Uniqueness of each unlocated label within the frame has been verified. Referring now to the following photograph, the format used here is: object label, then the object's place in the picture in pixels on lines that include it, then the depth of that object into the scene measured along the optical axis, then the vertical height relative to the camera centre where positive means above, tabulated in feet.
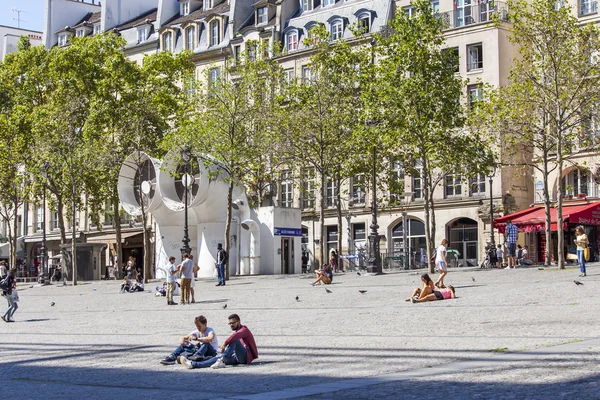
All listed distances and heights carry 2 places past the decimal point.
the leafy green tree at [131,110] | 182.91 +30.16
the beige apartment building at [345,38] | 183.01 +41.55
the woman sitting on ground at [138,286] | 134.31 -1.39
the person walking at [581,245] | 101.19 +2.61
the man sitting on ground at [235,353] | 50.96 -3.94
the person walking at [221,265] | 129.49 +1.24
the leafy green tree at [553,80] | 119.85 +23.21
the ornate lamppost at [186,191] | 142.82 +11.93
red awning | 153.81 +8.28
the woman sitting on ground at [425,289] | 82.94 -1.33
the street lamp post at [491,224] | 166.20 +7.91
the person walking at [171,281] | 103.35 -0.60
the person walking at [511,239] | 140.36 +4.57
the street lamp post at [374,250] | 135.95 +3.12
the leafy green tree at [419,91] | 135.33 +24.33
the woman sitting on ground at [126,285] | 134.92 -1.25
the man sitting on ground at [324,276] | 118.62 -0.27
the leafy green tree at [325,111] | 154.92 +24.88
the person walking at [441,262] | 95.09 +1.02
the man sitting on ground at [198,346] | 52.13 -3.67
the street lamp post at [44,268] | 182.70 +1.53
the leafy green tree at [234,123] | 153.69 +23.38
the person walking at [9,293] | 93.15 -1.50
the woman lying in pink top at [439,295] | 83.71 -1.89
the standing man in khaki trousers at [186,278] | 100.73 -0.29
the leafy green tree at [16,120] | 201.05 +31.07
